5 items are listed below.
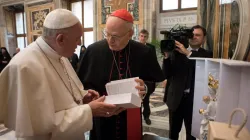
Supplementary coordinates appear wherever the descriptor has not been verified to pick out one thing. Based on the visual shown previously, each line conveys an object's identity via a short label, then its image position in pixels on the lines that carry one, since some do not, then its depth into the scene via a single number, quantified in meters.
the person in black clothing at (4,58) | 6.75
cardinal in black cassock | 1.80
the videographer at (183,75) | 2.23
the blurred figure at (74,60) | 6.37
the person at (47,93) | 1.08
